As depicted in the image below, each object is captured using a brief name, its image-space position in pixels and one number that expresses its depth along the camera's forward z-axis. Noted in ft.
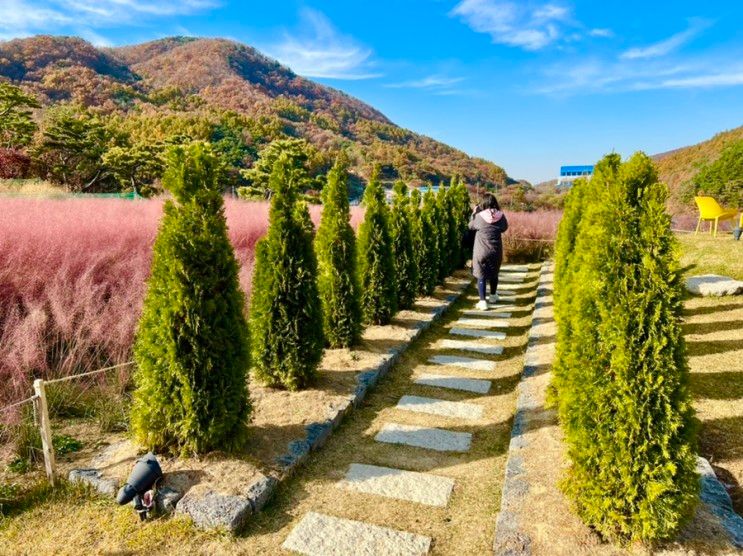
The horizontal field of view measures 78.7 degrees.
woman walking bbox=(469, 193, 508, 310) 24.84
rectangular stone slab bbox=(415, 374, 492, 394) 15.31
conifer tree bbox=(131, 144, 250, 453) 9.26
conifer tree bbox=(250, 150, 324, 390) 13.23
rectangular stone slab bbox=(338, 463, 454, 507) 9.40
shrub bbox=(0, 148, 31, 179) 59.93
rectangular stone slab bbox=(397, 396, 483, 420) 13.43
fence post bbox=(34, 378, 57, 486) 9.02
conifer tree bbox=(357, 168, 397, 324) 20.84
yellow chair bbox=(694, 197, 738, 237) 40.19
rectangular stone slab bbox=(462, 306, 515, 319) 25.26
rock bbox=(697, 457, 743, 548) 7.39
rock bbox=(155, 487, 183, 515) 8.41
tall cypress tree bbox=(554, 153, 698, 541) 6.89
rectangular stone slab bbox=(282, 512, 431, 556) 7.77
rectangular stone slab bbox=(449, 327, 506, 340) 21.40
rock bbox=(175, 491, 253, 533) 8.02
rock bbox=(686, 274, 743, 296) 23.29
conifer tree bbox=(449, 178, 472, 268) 38.42
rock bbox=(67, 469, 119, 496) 8.87
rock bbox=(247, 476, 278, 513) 8.62
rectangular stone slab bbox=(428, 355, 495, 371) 17.28
